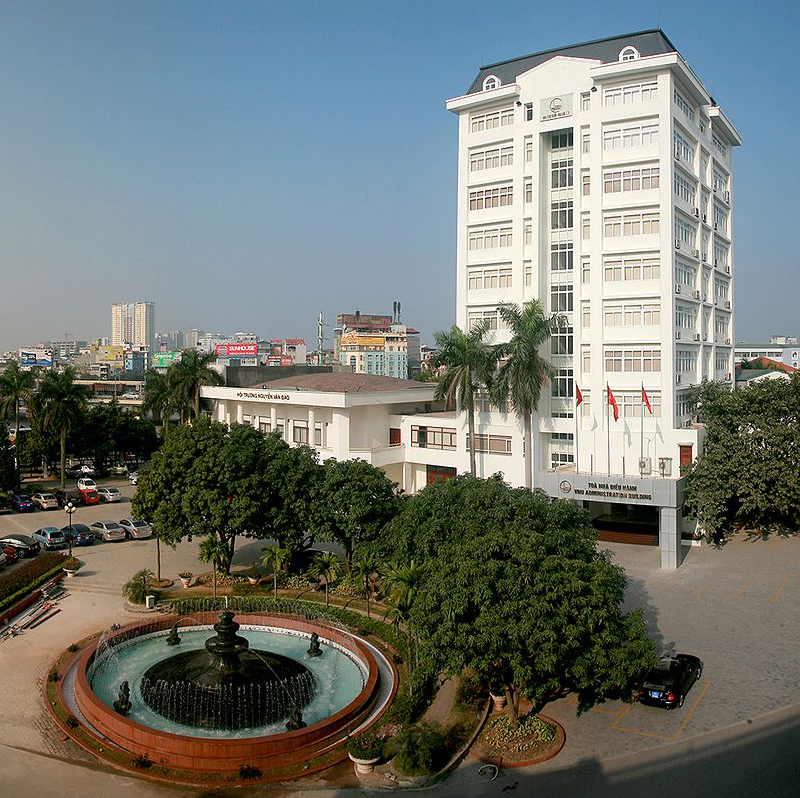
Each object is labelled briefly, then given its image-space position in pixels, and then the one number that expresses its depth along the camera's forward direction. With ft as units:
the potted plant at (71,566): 94.63
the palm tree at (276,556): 83.34
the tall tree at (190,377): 164.45
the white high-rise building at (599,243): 110.11
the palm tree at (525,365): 109.50
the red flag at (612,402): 107.45
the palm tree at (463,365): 114.01
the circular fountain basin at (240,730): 50.24
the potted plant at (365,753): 49.14
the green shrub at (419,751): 48.32
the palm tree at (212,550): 84.79
